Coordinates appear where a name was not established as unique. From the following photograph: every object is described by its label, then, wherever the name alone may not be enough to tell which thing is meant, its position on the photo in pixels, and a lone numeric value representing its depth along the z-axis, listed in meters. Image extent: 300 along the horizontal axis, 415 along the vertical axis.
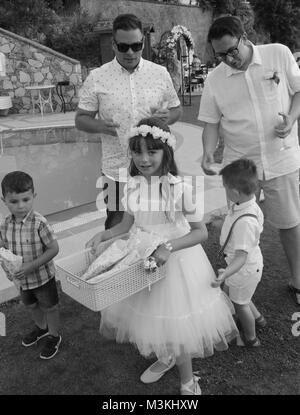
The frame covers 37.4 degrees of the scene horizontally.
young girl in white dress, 2.16
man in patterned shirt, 2.61
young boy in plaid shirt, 2.35
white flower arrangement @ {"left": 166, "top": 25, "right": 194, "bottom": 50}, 12.91
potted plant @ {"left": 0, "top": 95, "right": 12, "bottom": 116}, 11.96
